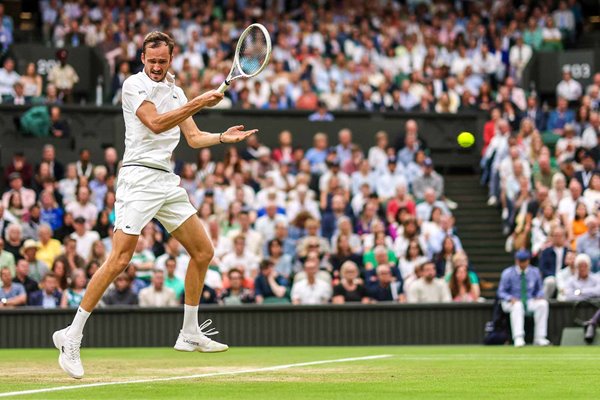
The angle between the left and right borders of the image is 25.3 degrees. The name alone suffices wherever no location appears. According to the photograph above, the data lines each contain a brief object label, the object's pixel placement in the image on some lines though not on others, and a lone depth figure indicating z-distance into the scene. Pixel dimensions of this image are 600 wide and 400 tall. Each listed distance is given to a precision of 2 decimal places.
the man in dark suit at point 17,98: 24.16
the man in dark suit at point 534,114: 26.20
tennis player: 9.60
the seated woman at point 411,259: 20.08
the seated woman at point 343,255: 20.02
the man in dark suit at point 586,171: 22.48
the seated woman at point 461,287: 19.44
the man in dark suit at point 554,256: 19.61
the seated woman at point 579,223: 20.83
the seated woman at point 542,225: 20.66
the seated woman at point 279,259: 20.19
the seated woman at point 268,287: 19.42
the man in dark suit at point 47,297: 18.89
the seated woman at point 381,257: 20.02
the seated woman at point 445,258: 20.14
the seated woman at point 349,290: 19.38
